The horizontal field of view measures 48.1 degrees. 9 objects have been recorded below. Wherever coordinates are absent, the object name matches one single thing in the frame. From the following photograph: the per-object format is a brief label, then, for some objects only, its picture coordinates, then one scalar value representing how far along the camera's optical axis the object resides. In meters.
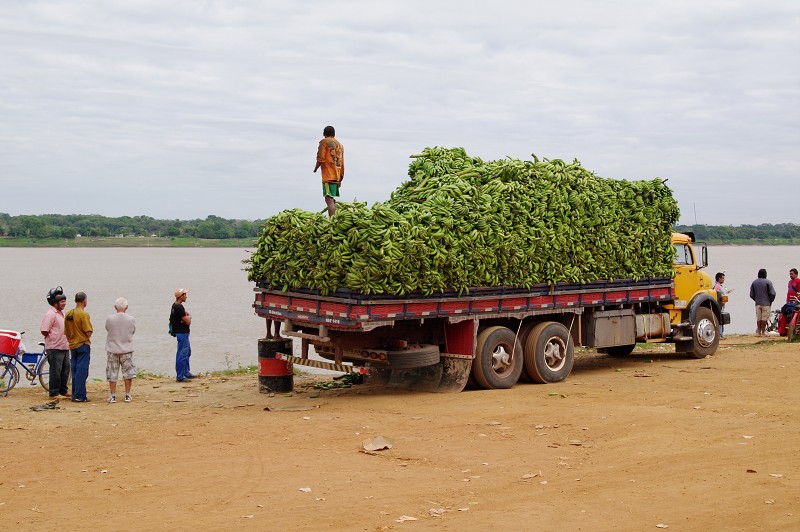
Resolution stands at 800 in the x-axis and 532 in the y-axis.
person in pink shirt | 13.45
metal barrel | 14.23
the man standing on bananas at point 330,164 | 14.33
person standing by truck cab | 21.96
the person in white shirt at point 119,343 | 13.41
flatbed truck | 13.03
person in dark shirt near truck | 23.47
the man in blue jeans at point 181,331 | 16.19
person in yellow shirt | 13.36
